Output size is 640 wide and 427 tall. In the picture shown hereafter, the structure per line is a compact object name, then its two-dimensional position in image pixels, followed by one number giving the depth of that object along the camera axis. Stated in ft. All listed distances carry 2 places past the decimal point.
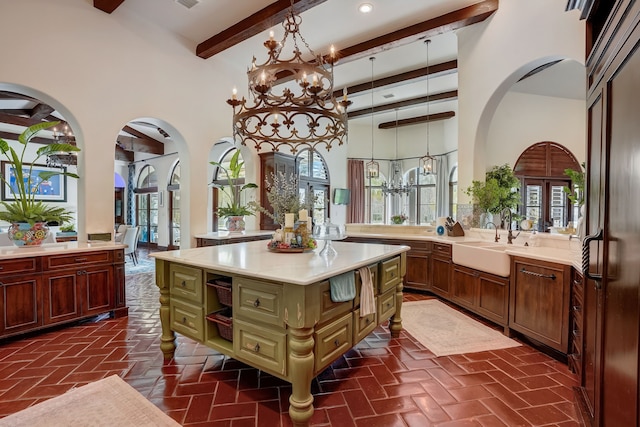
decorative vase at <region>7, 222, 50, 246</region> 10.69
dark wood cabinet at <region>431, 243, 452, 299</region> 13.69
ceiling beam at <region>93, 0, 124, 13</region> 12.22
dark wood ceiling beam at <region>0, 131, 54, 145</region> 25.05
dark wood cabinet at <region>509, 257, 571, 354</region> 8.41
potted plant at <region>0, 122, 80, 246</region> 10.69
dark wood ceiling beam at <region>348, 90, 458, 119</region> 23.65
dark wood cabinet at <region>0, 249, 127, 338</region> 9.52
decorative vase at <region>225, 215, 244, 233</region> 17.03
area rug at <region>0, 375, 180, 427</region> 5.99
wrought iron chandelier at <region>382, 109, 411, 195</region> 32.17
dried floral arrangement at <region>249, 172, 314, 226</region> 9.68
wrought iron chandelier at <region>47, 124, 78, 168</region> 20.15
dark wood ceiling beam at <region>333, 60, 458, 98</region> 18.63
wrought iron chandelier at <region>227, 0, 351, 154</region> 7.72
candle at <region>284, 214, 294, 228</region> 9.26
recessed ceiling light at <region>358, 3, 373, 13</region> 13.21
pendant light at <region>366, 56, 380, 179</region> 24.62
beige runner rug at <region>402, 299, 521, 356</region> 9.46
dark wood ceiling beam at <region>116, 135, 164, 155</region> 27.32
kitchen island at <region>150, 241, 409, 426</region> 5.97
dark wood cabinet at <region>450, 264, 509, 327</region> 10.39
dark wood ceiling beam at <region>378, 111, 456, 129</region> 28.09
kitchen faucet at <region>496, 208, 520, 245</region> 12.33
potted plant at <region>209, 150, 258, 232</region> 17.04
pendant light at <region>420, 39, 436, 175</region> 22.98
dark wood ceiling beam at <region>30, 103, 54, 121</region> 20.24
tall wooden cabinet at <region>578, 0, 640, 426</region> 3.66
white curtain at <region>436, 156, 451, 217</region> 28.94
